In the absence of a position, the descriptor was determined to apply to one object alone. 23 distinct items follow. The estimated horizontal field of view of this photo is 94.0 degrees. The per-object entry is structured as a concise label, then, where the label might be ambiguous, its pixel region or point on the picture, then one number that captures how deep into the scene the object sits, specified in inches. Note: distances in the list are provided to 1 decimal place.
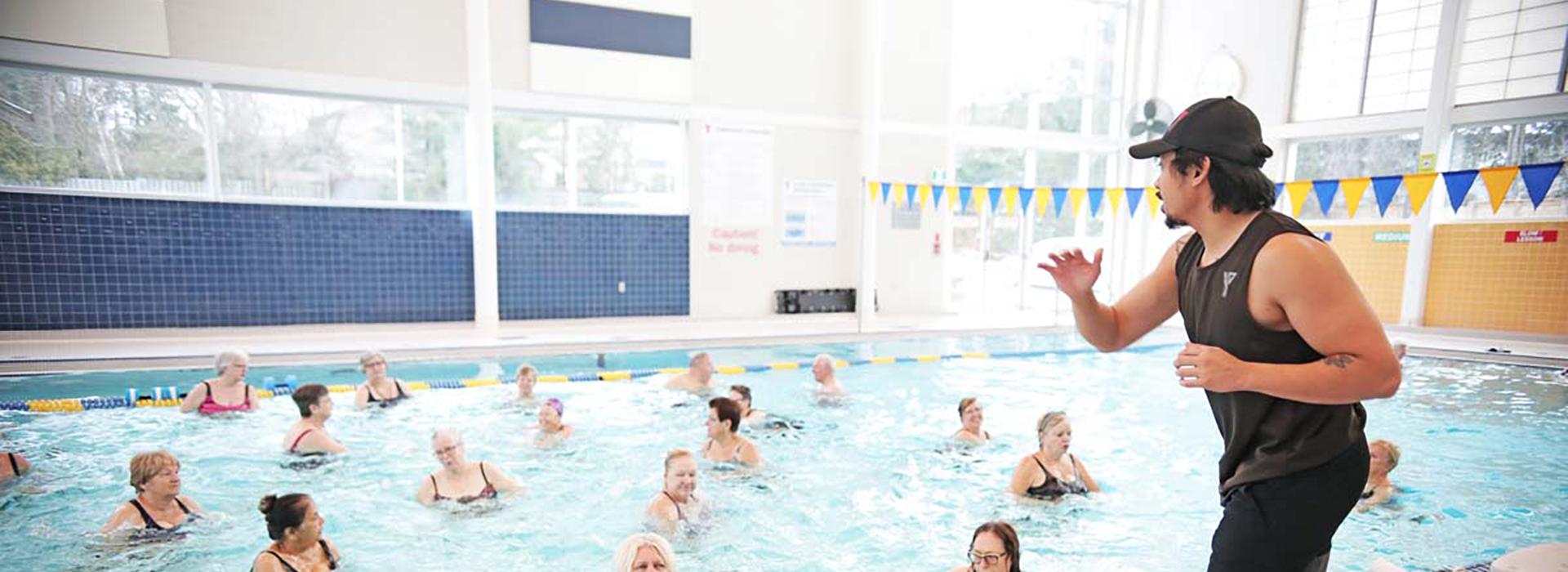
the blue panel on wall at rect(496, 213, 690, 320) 365.1
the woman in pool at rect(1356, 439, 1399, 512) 166.4
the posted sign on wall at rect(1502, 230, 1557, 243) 350.3
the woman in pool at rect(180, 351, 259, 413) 219.1
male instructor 51.8
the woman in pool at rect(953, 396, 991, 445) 213.5
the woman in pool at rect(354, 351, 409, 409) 231.5
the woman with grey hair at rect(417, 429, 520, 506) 161.5
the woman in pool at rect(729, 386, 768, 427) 221.3
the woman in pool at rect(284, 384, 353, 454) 192.1
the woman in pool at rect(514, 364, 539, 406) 242.2
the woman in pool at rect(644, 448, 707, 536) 143.7
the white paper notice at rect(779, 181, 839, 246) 420.2
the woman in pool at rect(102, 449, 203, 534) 136.9
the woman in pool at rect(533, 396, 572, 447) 208.8
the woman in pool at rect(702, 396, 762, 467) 185.9
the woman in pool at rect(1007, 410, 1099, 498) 164.8
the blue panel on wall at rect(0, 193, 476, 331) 291.1
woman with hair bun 109.5
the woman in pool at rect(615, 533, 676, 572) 99.0
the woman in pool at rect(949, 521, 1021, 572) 99.7
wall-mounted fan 439.8
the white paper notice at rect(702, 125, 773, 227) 397.7
